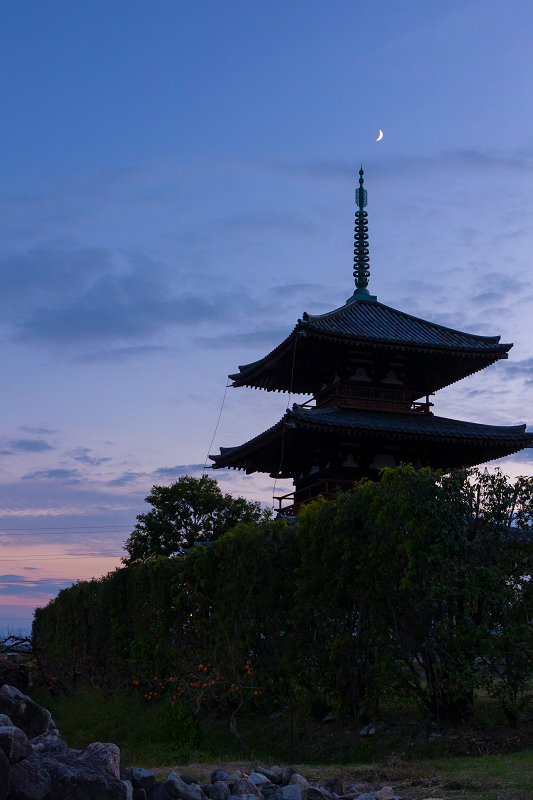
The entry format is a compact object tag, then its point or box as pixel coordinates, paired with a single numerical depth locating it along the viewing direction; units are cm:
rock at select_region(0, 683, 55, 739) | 807
